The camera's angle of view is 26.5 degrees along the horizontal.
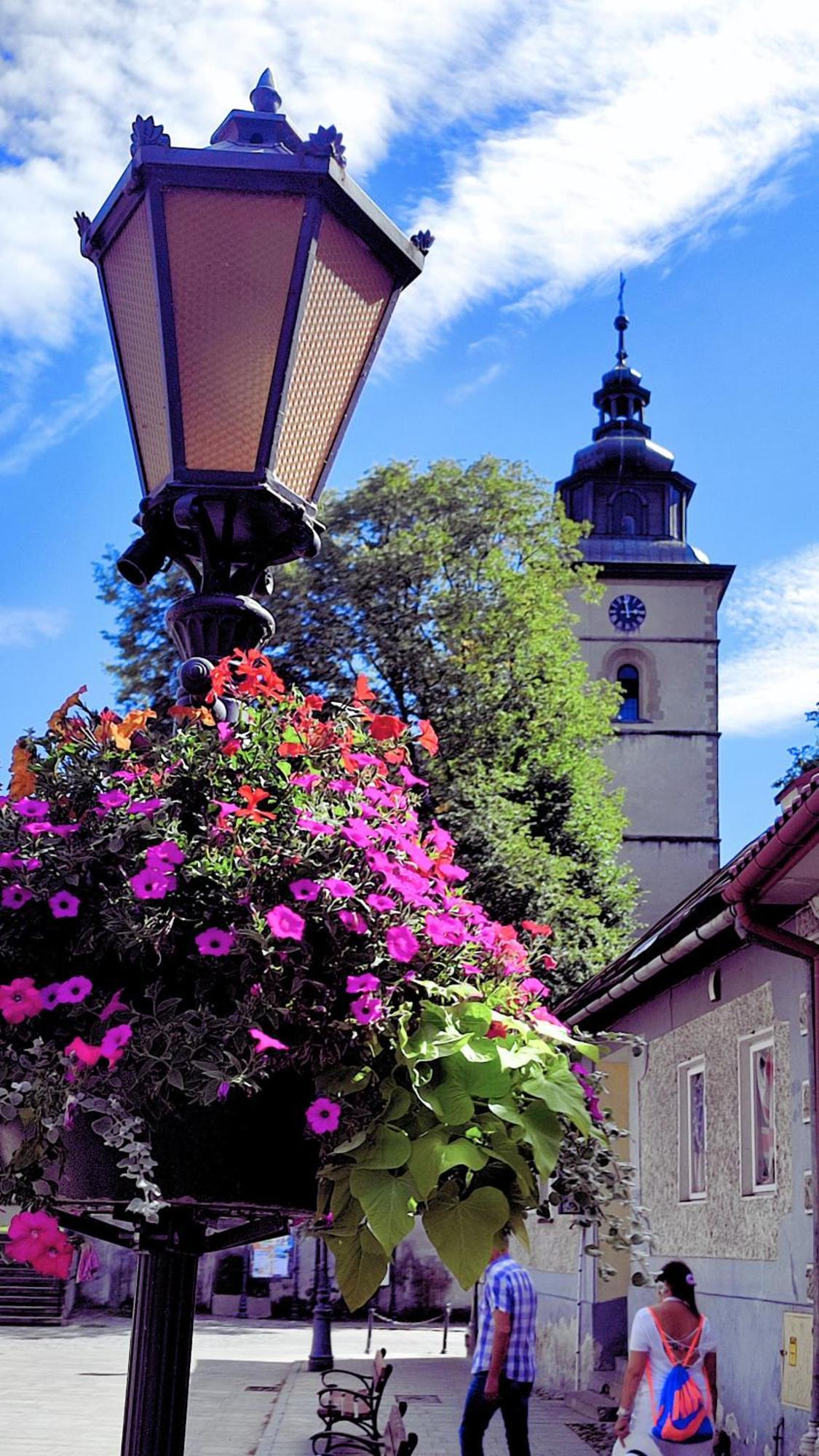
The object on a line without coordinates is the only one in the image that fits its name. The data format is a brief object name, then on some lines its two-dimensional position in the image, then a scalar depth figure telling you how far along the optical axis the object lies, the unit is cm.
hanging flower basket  199
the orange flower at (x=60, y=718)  231
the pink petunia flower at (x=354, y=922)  206
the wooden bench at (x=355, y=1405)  1255
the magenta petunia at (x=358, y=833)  213
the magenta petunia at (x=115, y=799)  217
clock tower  4256
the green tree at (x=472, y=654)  2547
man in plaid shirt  972
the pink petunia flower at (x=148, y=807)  212
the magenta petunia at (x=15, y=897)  208
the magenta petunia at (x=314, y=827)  212
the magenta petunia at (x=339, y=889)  207
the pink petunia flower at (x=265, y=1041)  190
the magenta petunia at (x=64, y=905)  206
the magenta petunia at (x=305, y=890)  206
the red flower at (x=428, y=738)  248
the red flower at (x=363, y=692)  241
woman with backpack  721
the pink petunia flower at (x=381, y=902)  210
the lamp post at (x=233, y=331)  264
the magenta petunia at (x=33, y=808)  218
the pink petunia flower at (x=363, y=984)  201
